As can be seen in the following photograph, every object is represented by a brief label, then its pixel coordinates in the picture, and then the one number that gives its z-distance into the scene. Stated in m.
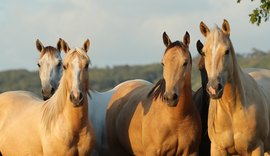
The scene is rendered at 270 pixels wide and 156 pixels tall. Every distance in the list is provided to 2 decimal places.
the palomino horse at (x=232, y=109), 16.32
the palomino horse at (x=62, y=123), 17.09
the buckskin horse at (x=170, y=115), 17.22
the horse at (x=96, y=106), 20.37
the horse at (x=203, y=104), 18.98
